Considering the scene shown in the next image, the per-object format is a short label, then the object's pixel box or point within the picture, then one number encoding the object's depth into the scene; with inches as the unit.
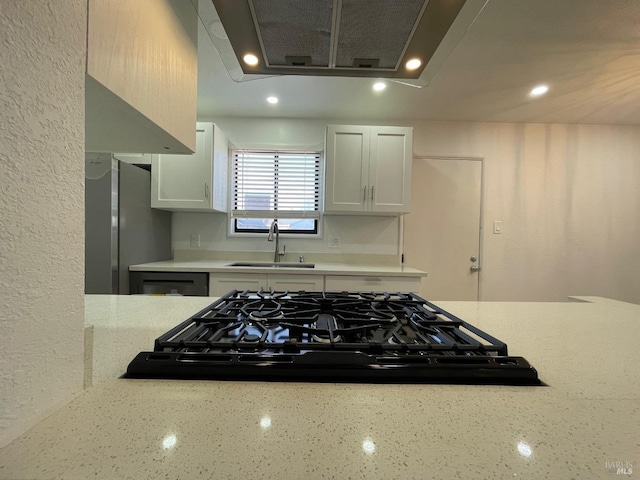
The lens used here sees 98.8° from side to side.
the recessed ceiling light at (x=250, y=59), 31.2
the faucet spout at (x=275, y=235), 102.8
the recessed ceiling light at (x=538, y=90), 83.4
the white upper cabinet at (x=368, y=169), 93.2
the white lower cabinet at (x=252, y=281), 81.8
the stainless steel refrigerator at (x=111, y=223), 68.7
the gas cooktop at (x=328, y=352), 17.4
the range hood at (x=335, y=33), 25.0
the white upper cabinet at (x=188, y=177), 90.0
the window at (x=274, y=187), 107.0
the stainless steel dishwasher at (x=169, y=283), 78.0
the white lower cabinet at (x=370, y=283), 82.5
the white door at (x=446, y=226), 108.7
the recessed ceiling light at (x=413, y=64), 31.9
